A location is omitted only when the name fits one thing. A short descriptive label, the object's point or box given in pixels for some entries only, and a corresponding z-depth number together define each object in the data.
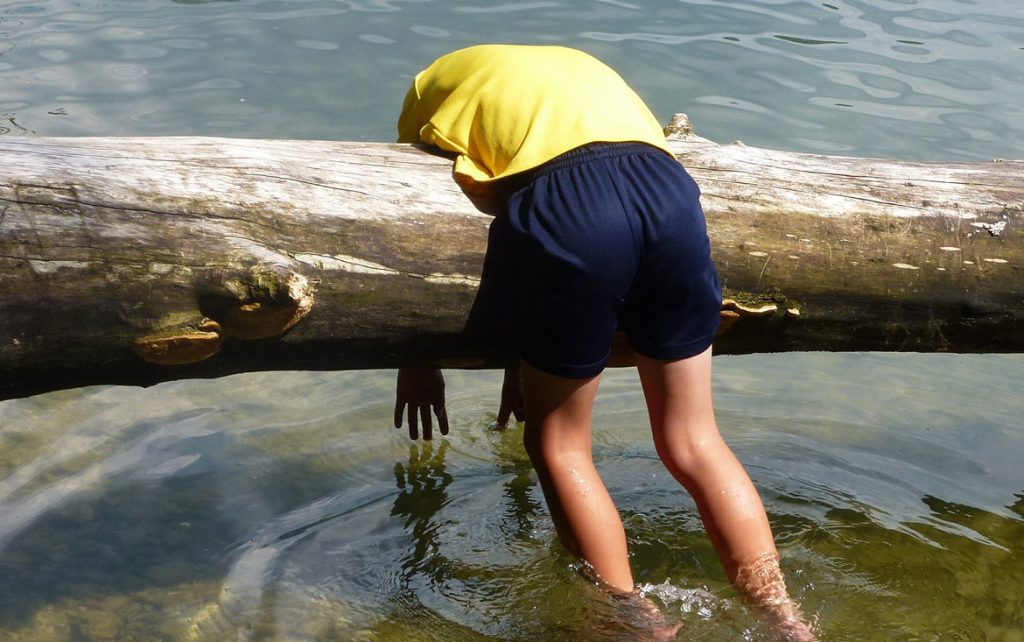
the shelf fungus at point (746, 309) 3.39
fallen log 2.91
